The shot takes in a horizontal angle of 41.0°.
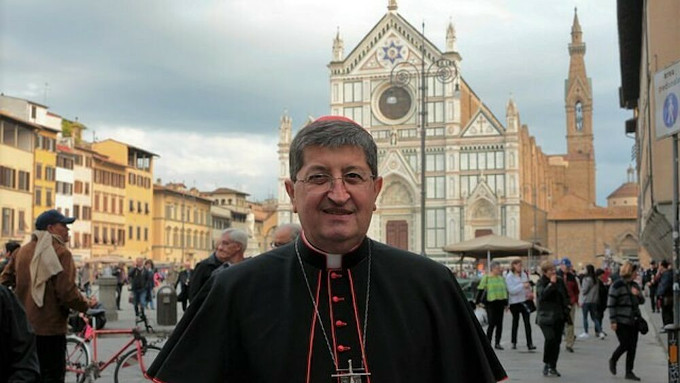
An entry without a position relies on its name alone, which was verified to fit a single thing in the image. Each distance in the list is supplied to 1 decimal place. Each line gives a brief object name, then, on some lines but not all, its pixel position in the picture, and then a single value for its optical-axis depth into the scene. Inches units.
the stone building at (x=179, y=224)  2908.5
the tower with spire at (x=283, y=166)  2571.4
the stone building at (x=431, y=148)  2475.4
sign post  255.0
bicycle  356.5
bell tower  3420.3
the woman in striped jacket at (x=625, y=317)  423.2
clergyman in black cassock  96.9
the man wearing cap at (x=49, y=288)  251.9
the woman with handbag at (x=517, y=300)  603.8
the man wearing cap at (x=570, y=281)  662.5
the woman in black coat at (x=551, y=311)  437.4
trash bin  658.2
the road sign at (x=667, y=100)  252.7
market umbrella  992.2
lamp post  1042.7
